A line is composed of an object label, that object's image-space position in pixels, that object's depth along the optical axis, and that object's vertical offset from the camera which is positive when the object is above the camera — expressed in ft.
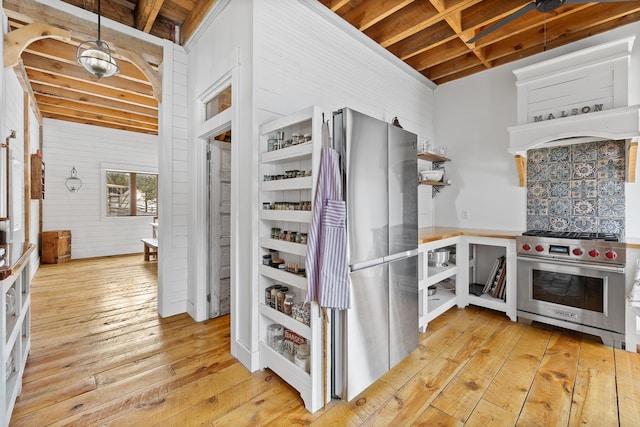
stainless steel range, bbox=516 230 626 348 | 8.05 -2.12
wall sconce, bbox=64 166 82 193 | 20.75 +2.17
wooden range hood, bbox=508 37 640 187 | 8.80 +3.63
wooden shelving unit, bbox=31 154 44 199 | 15.65 +2.09
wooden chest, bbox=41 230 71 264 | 19.03 -2.25
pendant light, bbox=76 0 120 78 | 7.84 +4.20
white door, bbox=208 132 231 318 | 10.34 -0.41
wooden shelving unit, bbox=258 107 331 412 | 5.81 -0.59
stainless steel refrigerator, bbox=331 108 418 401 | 5.90 -0.92
